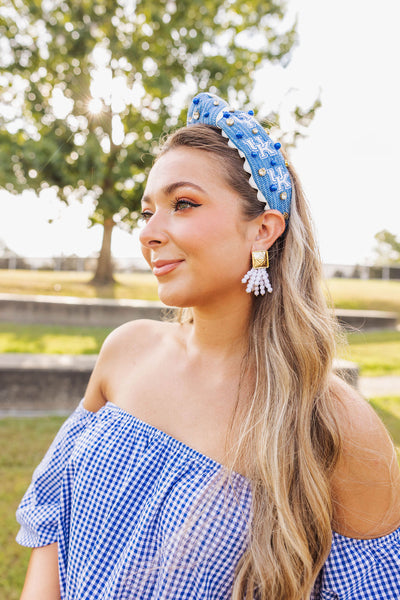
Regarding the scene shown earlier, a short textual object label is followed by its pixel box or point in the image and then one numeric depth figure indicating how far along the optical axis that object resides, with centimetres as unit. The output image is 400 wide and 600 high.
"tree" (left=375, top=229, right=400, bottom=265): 4439
